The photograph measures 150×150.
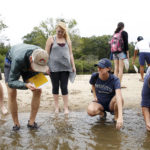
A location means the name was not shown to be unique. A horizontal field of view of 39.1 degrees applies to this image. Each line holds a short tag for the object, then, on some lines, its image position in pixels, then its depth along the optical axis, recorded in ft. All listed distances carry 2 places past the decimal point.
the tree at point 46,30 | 126.72
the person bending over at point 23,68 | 8.54
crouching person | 10.50
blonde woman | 13.58
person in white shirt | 21.77
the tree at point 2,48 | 66.14
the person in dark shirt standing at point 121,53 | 18.10
